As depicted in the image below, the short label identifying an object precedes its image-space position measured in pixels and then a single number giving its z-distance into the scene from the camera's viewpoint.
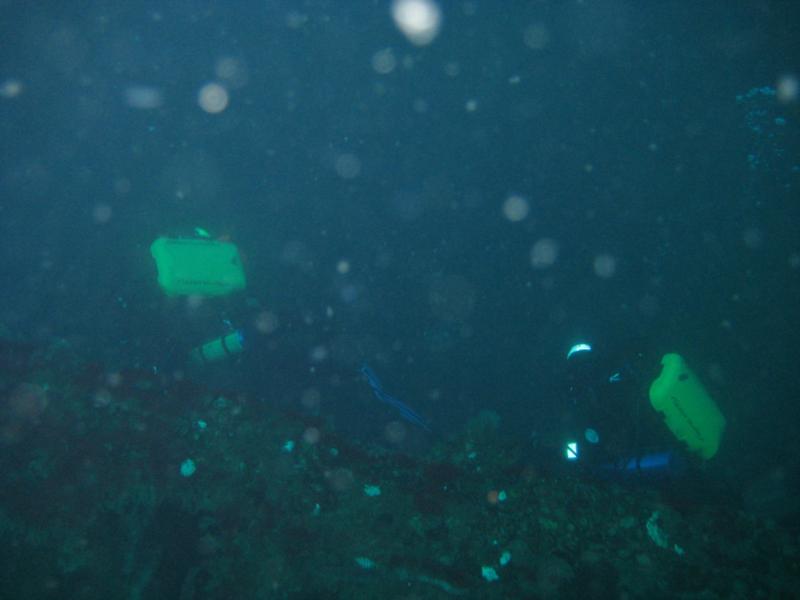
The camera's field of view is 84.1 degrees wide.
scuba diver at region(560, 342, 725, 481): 5.05
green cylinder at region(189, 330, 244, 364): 6.91
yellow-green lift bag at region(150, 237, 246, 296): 6.45
